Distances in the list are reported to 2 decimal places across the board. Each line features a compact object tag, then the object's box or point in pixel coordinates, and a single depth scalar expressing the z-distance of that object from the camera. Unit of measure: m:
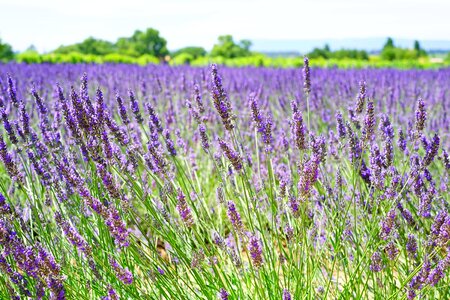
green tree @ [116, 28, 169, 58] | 39.28
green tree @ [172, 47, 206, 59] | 46.51
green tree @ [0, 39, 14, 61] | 21.68
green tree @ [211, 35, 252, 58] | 27.31
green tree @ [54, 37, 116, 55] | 34.58
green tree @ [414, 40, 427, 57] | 49.04
